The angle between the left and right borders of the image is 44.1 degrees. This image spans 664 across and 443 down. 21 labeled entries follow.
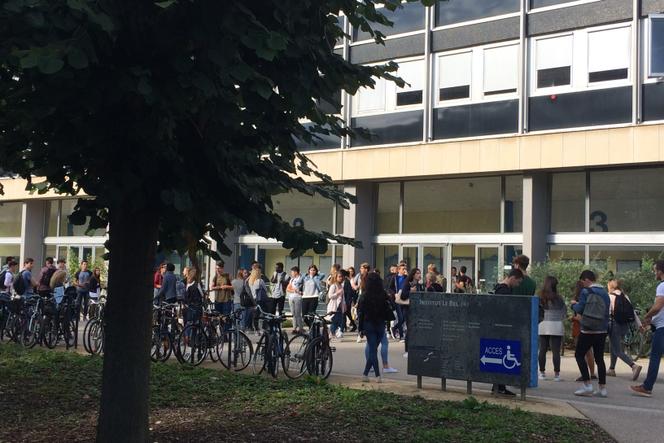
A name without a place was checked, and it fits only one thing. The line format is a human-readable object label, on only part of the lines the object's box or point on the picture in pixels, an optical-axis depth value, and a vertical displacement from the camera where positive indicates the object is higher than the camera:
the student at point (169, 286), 17.47 -0.16
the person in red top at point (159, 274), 21.41 +0.12
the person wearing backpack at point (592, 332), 11.09 -0.56
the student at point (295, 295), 20.75 -0.34
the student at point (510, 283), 11.87 +0.07
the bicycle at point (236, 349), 12.82 -1.08
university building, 21.61 +4.16
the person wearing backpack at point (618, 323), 13.70 -0.53
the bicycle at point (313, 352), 11.97 -1.02
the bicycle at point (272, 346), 12.03 -0.96
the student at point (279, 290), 21.89 -0.22
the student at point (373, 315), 12.06 -0.45
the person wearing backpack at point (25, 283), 18.56 -0.19
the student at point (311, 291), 20.83 -0.22
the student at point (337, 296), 20.20 -0.32
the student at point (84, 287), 20.93 -0.28
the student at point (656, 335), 11.06 -0.58
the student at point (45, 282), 18.86 -0.16
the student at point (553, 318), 13.17 -0.46
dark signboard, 10.31 -0.66
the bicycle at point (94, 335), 14.86 -1.07
